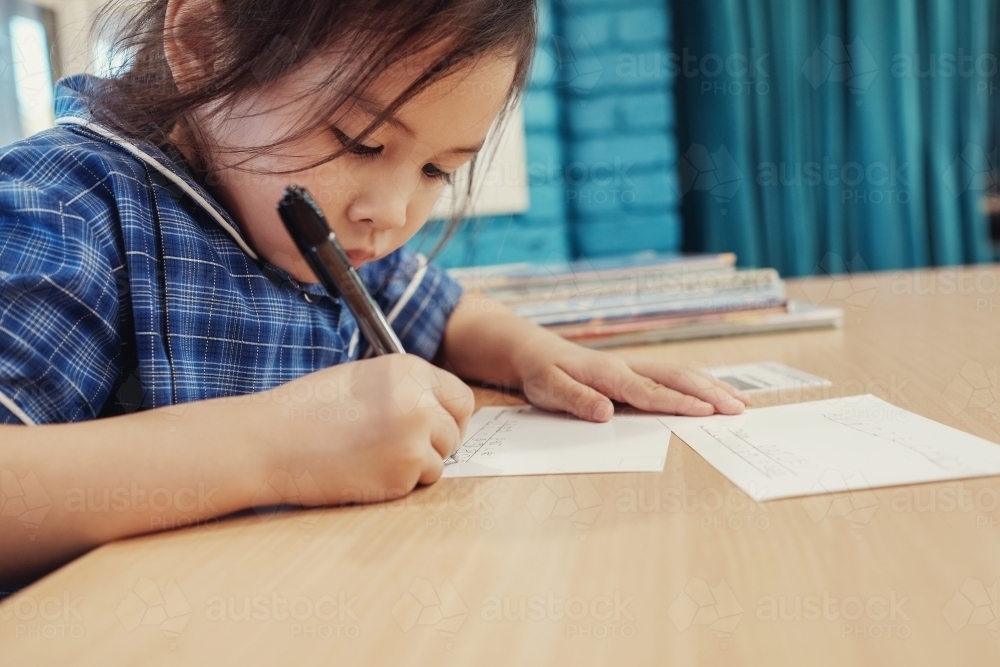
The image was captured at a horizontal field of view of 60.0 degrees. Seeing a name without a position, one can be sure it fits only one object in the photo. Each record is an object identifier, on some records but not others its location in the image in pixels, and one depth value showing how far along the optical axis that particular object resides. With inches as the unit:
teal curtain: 76.6
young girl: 16.9
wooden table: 10.5
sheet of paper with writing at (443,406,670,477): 18.9
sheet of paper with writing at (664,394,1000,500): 16.1
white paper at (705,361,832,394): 25.8
